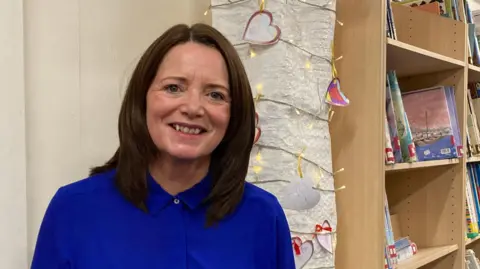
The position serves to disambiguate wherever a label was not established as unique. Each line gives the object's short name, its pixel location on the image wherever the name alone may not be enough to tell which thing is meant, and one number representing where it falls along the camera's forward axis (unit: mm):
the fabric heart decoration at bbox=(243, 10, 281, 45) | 1257
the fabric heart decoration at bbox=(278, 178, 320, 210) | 1265
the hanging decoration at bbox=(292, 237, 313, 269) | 1290
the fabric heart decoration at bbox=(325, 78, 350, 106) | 1327
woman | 939
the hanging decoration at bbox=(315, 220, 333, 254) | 1308
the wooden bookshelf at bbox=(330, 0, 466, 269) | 1421
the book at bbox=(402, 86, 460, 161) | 1841
